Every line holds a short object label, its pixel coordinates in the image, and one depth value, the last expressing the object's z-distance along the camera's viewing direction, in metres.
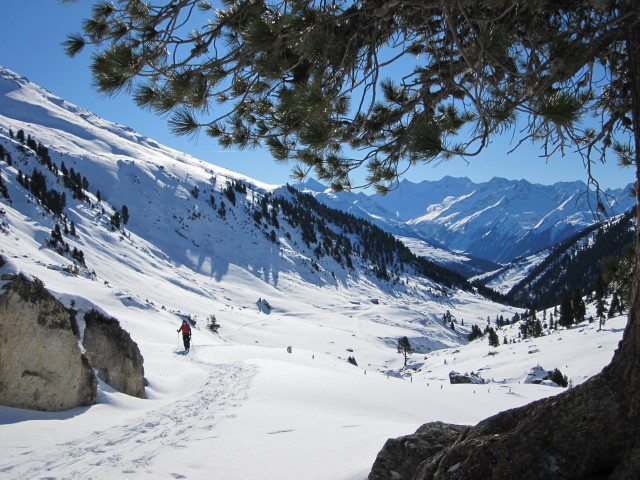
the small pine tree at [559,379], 24.05
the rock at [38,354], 8.26
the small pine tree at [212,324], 51.29
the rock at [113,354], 11.32
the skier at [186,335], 20.56
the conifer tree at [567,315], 68.50
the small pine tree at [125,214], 119.74
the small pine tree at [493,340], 64.90
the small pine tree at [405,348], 55.90
